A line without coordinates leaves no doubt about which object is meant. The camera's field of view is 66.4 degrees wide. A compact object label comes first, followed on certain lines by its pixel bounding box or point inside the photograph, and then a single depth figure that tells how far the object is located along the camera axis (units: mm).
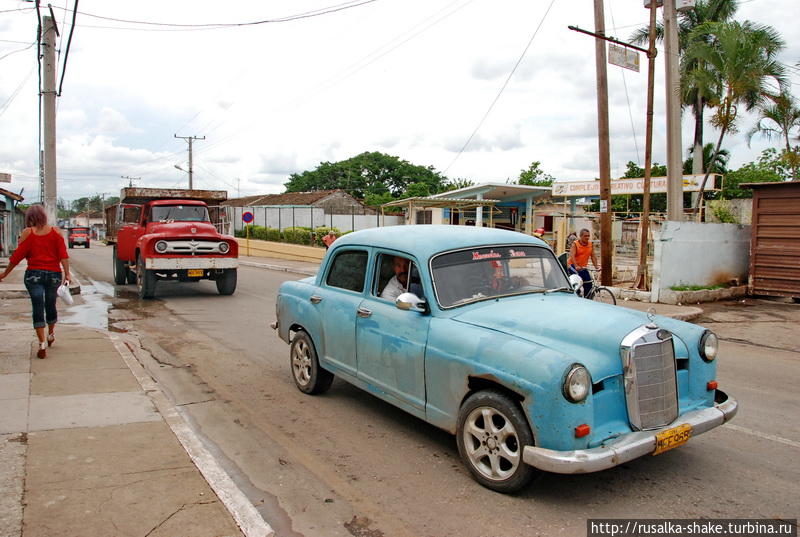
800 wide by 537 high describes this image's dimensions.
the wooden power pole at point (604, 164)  13836
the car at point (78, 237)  54994
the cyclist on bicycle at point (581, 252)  11250
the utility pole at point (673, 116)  14516
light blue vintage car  3652
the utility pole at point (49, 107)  14570
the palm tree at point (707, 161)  39000
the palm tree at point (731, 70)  15422
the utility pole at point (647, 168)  13805
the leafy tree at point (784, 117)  17594
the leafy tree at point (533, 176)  56500
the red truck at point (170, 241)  13500
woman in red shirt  7242
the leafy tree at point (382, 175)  68625
